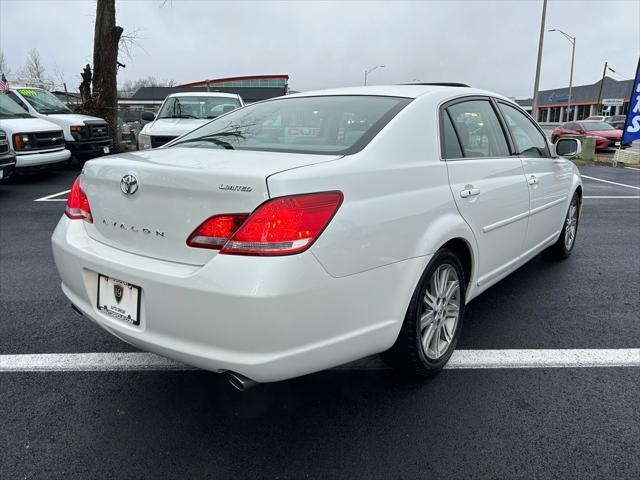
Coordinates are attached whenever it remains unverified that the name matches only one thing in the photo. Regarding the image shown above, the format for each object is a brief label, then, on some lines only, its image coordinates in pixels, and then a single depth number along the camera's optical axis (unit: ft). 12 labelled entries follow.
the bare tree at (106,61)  46.39
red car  67.56
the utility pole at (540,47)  70.78
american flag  36.40
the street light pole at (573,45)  104.41
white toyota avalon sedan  6.26
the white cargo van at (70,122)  37.47
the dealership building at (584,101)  175.52
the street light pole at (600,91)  172.80
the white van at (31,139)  30.99
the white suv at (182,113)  29.94
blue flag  51.96
